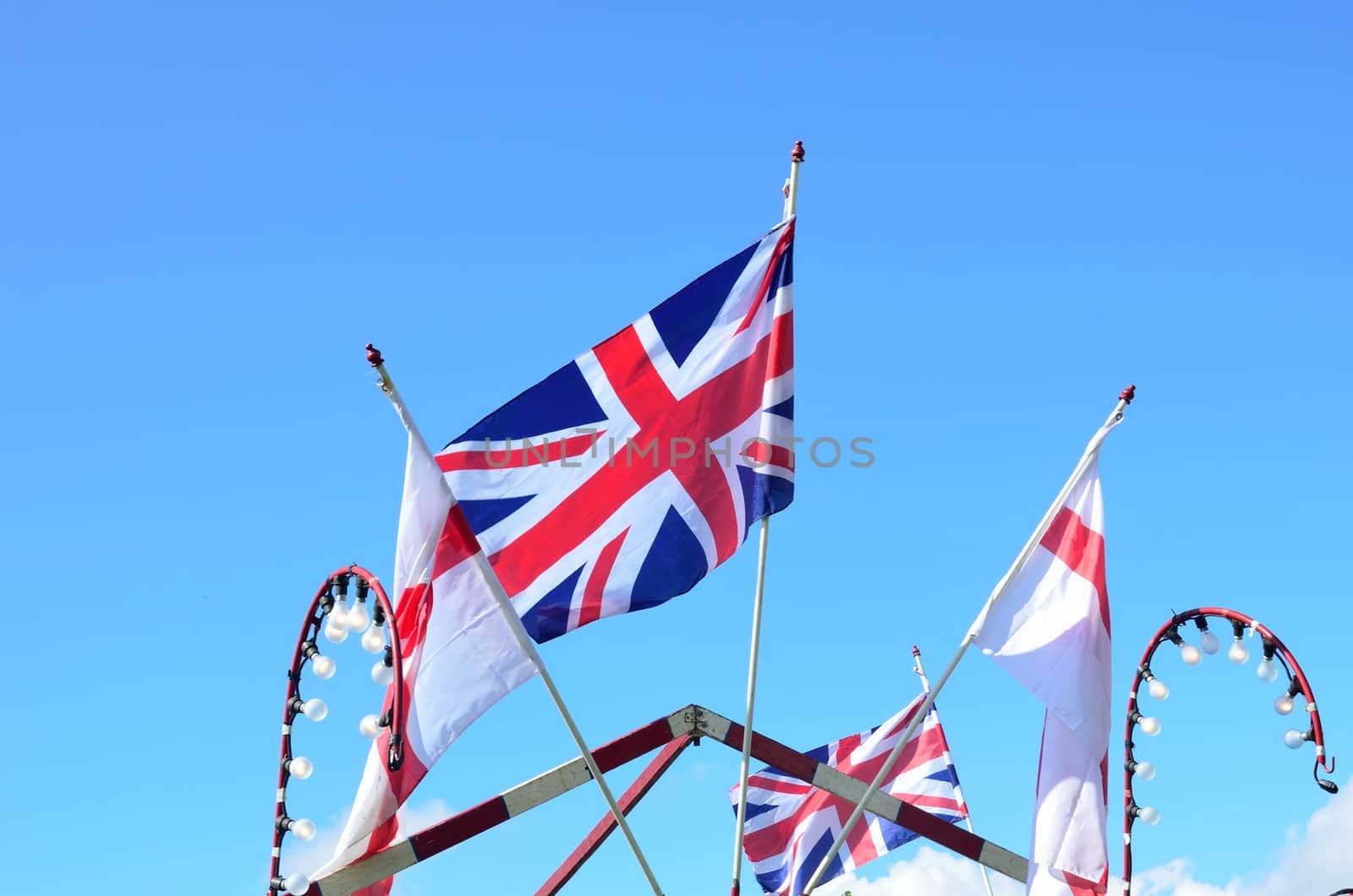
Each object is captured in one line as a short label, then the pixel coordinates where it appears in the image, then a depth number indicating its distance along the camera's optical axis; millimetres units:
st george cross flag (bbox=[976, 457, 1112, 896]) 11984
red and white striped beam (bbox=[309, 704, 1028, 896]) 11586
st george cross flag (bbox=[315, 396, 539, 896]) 11102
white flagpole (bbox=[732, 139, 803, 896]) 12117
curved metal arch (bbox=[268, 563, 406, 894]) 10422
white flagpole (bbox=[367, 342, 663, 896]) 11320
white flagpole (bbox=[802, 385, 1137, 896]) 12039
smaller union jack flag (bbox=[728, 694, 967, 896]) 16391
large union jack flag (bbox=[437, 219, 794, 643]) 12141
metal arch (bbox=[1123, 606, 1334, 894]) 11773
